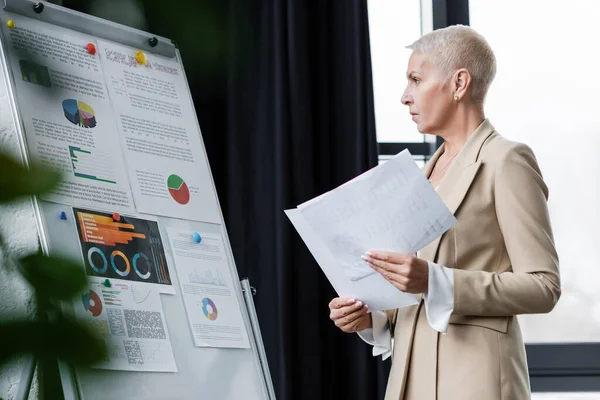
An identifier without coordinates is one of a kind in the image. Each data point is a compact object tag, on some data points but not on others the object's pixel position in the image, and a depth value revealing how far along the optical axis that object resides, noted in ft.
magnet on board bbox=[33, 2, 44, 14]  10.00
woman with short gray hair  8.91
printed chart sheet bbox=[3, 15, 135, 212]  9.41
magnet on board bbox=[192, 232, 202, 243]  10.61
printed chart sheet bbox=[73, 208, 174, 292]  9.66
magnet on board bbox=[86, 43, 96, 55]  10.26
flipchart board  9.76
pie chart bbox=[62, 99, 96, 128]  9.66
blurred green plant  2.01
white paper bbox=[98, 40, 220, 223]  10.47
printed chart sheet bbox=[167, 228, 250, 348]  10.33
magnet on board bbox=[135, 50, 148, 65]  10.91
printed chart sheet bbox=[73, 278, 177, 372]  9.55
